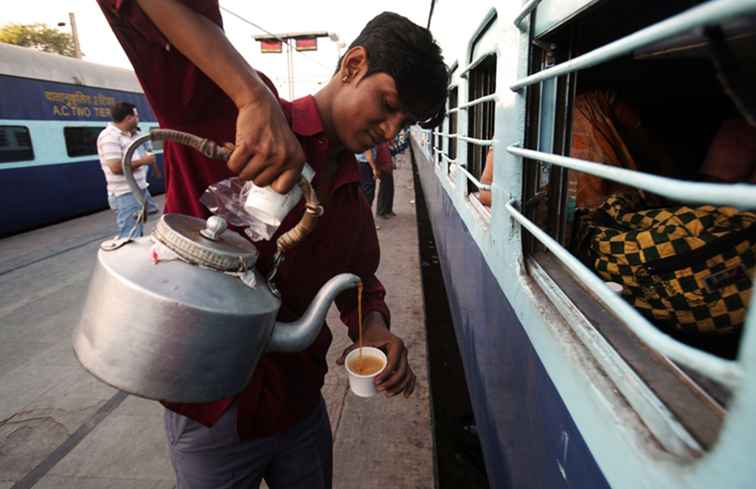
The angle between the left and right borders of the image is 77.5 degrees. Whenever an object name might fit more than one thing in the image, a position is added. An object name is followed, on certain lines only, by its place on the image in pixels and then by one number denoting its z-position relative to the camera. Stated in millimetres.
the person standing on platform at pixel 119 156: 4797
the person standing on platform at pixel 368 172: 6051
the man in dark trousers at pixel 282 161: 820
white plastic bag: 879
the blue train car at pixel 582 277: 462
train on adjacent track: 7023
